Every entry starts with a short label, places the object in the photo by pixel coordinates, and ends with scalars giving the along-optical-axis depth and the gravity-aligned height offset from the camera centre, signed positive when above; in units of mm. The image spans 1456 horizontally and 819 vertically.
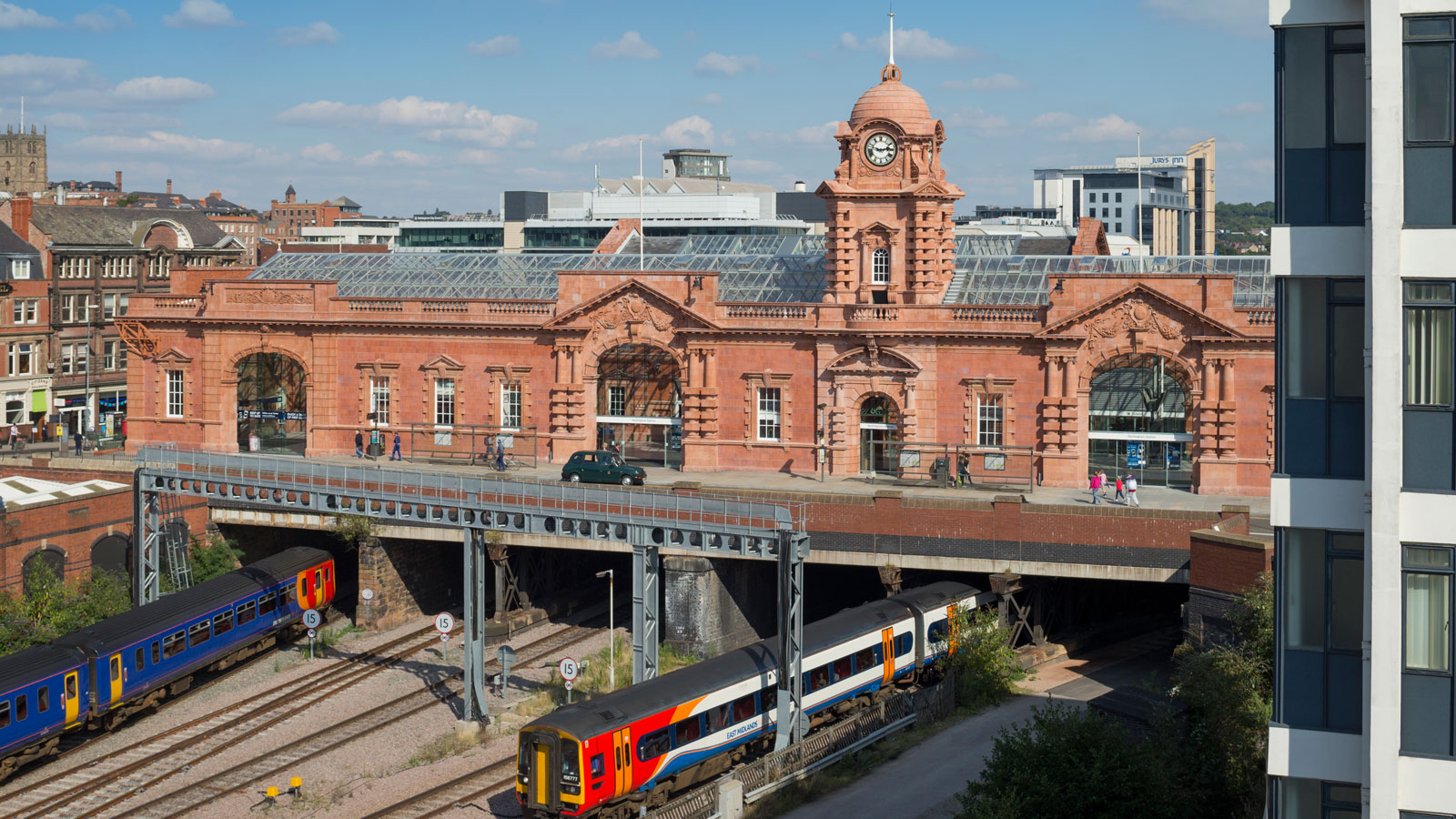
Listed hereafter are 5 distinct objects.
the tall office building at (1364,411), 17469 -74
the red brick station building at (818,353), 61156 +2178
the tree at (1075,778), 31641 -7626
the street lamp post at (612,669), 47244 -8331
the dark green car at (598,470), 62156 -2596
